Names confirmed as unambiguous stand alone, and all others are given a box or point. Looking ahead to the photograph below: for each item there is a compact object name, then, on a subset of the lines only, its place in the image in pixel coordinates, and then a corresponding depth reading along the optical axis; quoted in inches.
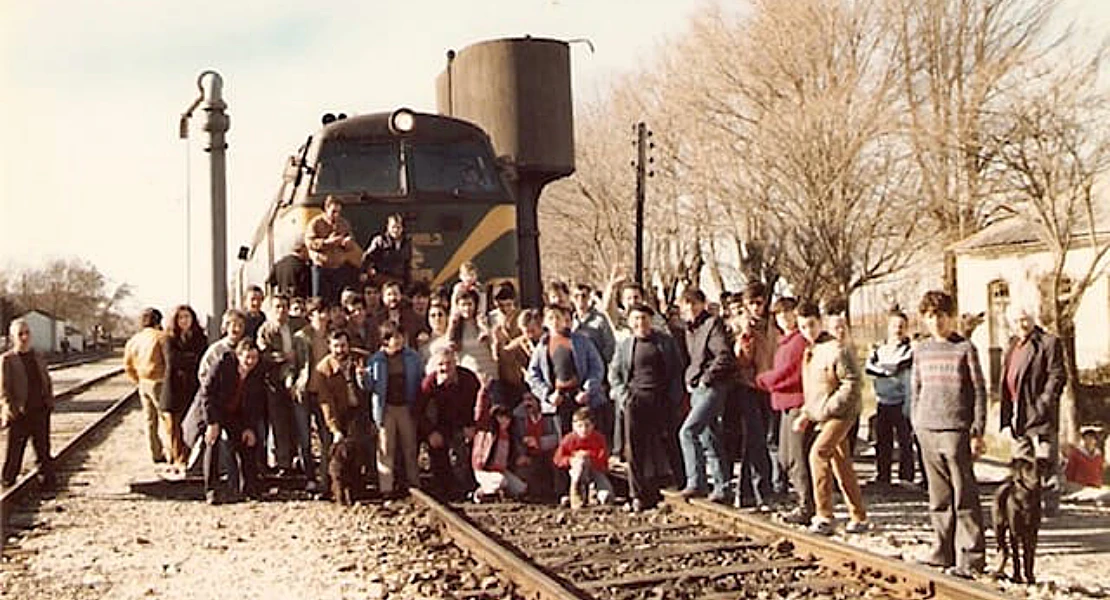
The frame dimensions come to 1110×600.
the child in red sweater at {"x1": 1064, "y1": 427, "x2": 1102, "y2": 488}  490.0
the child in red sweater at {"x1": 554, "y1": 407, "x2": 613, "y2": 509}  440.1
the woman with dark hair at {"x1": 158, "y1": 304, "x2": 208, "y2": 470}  499.8
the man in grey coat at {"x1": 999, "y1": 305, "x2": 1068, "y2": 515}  411.2
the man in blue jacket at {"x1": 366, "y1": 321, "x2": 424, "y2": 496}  462.6
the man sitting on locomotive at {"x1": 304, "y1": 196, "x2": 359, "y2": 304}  538.9
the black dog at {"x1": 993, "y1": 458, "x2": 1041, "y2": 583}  312.2
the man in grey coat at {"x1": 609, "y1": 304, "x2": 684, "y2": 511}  434.9
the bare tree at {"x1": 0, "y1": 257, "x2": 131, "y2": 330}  2107.5
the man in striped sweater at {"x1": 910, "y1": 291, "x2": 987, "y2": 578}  319.9
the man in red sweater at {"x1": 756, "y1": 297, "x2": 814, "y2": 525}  394.3
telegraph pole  1096.8
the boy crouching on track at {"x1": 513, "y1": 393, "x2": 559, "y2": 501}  463.2
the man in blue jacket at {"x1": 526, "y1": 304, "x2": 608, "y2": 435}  452.4
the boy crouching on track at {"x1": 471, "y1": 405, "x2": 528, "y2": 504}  457.7
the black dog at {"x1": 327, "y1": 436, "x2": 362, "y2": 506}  461.1
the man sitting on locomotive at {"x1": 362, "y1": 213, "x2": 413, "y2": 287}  552.4
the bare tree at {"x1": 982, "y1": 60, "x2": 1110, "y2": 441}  778.2
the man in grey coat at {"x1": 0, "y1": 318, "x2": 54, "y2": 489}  491.2
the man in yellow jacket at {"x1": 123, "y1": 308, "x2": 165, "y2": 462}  522.0
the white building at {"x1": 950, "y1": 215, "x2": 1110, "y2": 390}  1010.7
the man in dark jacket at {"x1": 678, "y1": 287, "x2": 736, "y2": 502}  422.3
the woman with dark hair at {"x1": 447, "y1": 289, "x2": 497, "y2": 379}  473.4
